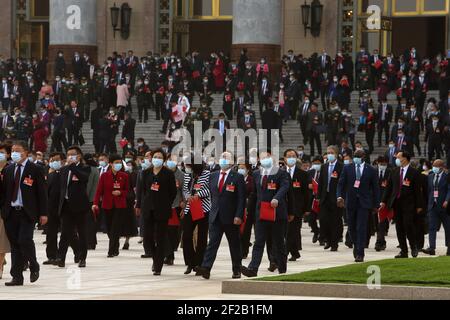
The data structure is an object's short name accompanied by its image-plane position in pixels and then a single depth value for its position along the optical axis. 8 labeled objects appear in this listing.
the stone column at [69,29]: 51.81
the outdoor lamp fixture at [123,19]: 54.44
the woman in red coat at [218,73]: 47.06
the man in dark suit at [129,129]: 43.41
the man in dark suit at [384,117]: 41.69
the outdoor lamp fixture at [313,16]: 51.97
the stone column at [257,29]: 49.22
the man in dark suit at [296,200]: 23.62
